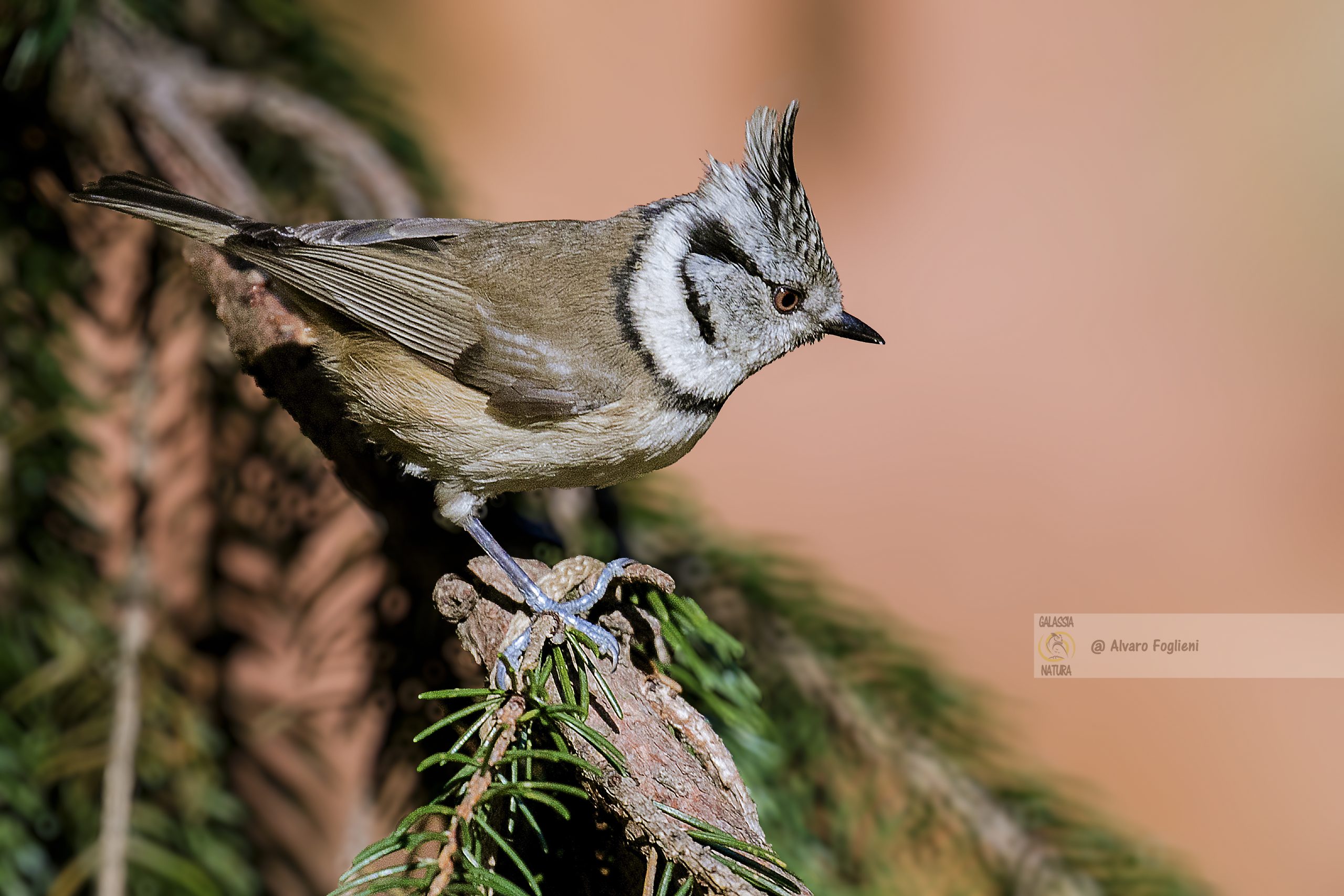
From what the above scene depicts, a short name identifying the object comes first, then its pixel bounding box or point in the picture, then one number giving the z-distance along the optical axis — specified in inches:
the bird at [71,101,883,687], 131.2
